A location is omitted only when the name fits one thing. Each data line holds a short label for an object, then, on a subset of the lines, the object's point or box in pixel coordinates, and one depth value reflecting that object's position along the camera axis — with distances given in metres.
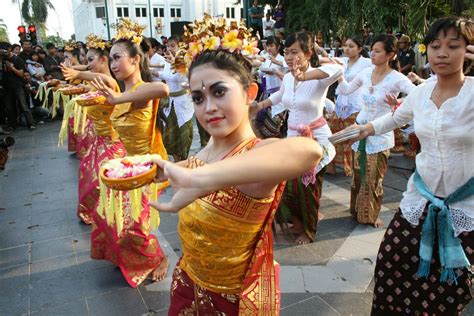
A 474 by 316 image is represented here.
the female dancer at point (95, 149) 3.34
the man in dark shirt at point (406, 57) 8.56
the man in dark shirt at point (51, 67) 11.38
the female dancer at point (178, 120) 6.04
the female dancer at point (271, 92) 4.79
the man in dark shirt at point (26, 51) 11.31
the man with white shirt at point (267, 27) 13.02
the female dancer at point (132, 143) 2.91
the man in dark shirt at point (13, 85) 9.69
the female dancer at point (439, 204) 1.97
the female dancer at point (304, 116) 3.43
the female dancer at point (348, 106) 5.59
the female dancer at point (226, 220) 1.40
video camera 7.10
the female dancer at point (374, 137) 3.72
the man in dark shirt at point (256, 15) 11.78
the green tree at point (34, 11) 31.94
